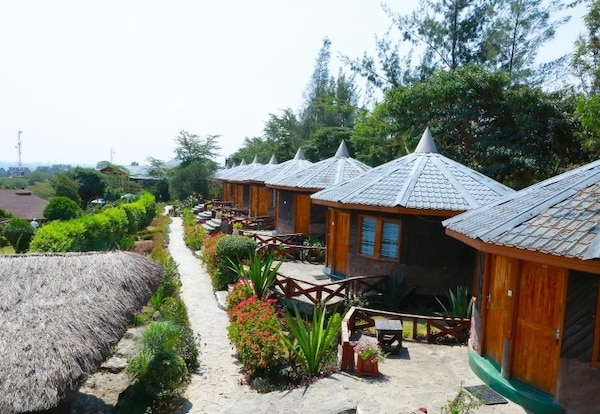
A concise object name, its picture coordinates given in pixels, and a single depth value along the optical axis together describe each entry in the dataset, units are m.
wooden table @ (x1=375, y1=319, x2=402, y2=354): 9.78
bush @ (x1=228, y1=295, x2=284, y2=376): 9.44
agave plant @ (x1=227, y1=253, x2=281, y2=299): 13.09
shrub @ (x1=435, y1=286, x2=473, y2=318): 11.41
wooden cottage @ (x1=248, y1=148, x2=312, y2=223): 27.61
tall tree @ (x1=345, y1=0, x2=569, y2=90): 31.33
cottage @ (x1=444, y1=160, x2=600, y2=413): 6.68
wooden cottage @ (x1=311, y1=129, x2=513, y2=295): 13.15
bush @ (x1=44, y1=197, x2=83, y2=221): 28.67
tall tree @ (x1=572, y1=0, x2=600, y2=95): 18.67
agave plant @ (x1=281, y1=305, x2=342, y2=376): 8.80
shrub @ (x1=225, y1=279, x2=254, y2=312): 13.18
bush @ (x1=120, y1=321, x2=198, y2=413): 9.18
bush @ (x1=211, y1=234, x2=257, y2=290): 16.17
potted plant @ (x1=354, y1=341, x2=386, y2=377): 8.52
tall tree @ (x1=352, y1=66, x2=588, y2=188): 21.02
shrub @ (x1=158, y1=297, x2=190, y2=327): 12.37
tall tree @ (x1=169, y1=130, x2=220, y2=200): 49.28
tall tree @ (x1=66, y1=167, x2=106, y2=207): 57.25
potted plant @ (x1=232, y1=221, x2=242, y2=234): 22.02
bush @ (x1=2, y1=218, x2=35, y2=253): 23.47
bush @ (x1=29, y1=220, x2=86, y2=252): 16.39
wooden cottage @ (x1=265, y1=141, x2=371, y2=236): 21.12
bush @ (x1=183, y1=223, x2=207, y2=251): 24.45
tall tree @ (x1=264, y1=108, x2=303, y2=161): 52.94
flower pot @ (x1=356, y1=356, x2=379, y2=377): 8.59
